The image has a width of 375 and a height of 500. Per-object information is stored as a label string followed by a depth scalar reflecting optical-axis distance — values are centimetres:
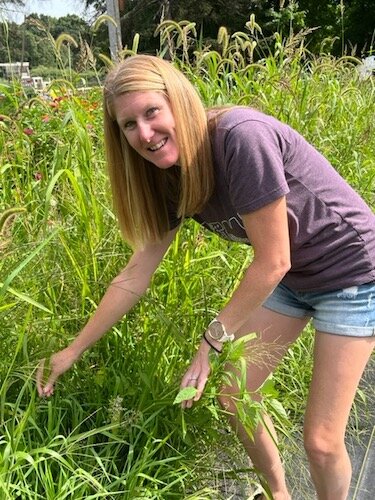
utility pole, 311
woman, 162
